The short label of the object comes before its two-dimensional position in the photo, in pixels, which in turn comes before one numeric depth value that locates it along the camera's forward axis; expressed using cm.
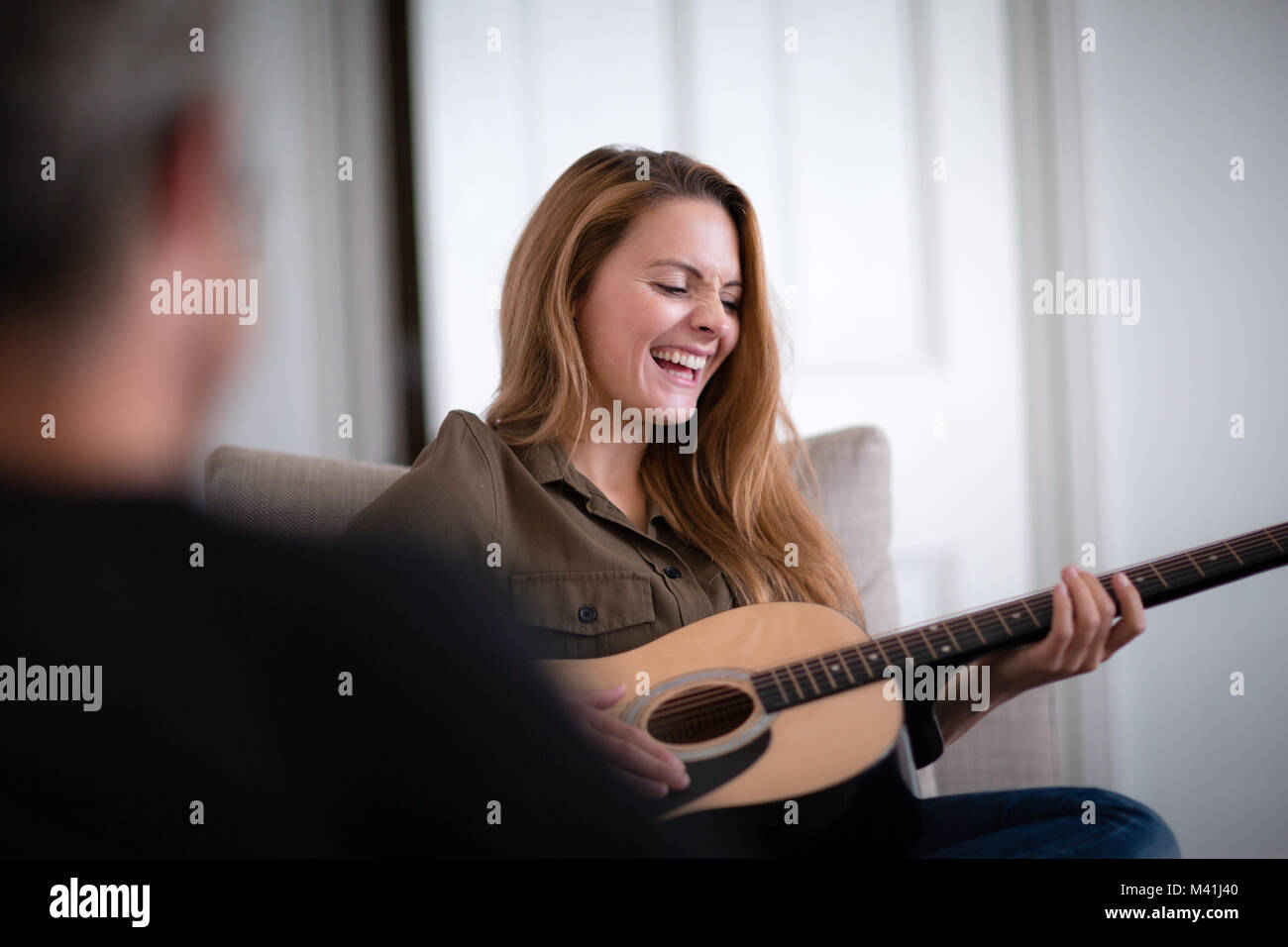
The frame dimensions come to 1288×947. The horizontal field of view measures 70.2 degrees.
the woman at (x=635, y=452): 111
